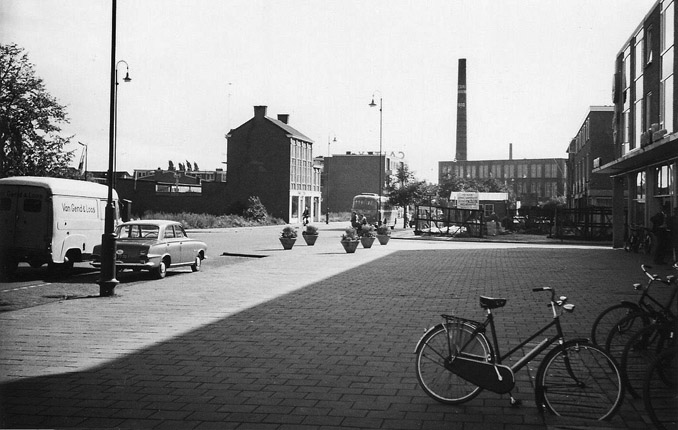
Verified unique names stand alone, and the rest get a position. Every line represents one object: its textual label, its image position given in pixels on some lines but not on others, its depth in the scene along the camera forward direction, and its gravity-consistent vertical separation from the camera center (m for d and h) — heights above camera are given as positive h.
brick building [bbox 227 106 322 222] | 73.19 +6.27
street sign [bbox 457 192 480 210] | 47.16 +1.85
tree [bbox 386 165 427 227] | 59.75 +2.87
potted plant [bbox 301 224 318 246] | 29.41 -0.47
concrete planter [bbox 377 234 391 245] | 31.42 -0.62
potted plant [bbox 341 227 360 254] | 25.38 -0.60
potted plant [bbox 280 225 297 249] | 27.17 -0.56
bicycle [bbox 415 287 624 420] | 5.51 -1.18
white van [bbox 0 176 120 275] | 17.14 -0.10
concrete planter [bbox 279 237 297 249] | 27.16 -0.72
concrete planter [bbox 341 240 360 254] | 25.36 -0.75
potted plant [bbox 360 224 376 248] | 28.47 -0.47
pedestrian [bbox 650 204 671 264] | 20.98 -0.27
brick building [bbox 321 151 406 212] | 114.19 +8.16
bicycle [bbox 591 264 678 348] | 7.09 -0.91
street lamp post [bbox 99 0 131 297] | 13.09 -0.52
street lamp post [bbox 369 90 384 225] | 55.23 +8.51
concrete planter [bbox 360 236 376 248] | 28.45 -0.66
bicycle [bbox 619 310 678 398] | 6.08 -1.07
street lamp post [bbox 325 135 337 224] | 109.56 +8.80
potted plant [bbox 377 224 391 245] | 31.42 -0.44
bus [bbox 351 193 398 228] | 60.84 +1.63
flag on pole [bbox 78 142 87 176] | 51.21 +4.81
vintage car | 16.36 -0.66
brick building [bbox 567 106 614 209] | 53.28 +6.17
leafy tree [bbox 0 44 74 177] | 29.70 +4.46
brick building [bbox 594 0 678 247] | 23.16 +4.43
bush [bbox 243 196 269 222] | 62.91 +1.12
